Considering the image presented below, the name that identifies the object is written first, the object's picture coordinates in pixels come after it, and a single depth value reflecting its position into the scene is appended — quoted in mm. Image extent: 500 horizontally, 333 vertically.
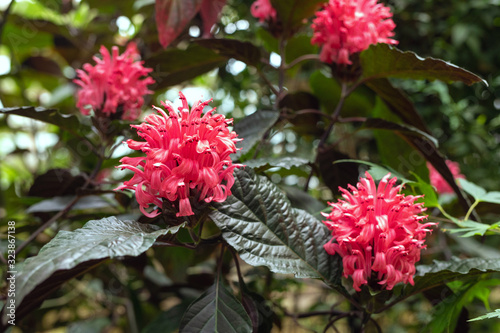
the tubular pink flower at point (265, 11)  790
